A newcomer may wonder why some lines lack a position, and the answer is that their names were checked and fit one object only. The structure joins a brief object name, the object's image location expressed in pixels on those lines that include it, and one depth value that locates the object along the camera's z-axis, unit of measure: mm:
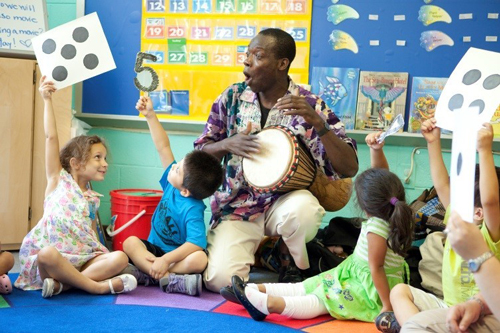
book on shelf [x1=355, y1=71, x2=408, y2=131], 3793
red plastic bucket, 3832
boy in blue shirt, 3012
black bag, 3299
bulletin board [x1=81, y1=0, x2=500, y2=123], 3703
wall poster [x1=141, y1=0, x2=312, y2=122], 3926
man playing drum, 3086
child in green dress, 2561
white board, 3828
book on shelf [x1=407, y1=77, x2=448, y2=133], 3748
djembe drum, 2971
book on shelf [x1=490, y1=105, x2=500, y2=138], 3689
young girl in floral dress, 2830
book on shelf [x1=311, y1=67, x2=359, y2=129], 3844
